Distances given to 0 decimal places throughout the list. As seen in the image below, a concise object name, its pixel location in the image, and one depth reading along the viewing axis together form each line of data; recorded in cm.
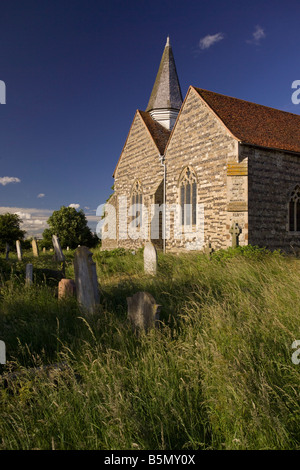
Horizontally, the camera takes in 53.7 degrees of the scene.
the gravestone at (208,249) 1306
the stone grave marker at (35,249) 2064
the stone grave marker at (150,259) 920
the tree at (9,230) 2539
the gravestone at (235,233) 1235
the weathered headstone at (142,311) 423
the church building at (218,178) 1266
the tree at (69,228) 3553
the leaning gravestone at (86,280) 576
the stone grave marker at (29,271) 826
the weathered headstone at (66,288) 663
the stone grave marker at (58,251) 1712
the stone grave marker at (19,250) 1794
